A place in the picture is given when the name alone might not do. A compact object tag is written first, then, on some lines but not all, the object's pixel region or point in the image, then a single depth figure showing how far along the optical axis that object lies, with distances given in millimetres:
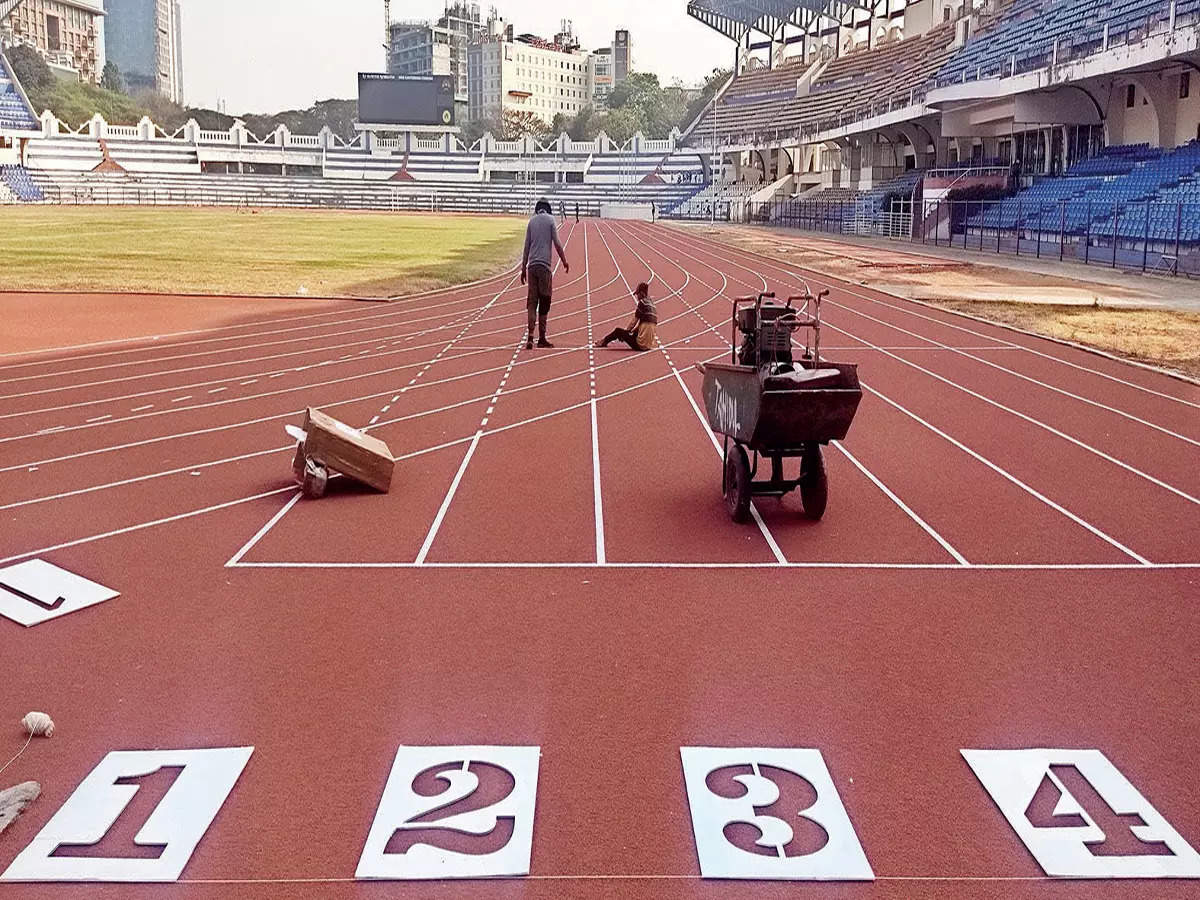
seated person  16031
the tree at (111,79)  160500
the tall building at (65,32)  153875
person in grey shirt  15156
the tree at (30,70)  118062
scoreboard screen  118500
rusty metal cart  7199
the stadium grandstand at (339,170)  94938
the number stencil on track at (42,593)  6141
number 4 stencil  3895
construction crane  178250
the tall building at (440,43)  171875
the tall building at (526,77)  171875
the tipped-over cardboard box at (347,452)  8258
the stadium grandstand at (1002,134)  32125
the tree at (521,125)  140312
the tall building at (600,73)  188250
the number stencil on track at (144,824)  3828
